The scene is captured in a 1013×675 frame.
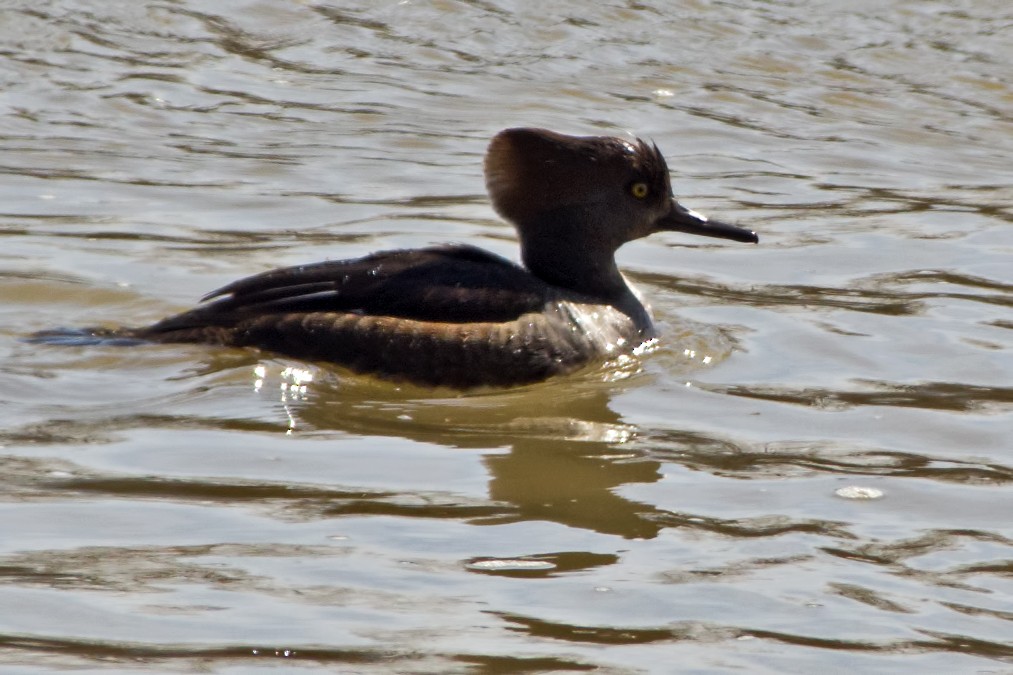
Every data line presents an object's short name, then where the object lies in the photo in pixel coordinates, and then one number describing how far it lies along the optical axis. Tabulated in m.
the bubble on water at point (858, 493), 11.35
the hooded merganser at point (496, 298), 13.99
